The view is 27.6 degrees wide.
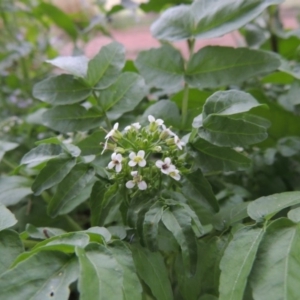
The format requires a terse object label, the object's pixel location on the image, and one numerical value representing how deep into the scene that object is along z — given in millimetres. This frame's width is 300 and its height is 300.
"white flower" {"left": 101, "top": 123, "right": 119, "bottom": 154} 171
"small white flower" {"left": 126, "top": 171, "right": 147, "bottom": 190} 162
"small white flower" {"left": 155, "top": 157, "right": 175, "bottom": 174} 164
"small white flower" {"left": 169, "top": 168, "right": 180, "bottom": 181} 164
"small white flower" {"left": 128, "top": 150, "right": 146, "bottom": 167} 162
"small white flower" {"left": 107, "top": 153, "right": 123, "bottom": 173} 164
